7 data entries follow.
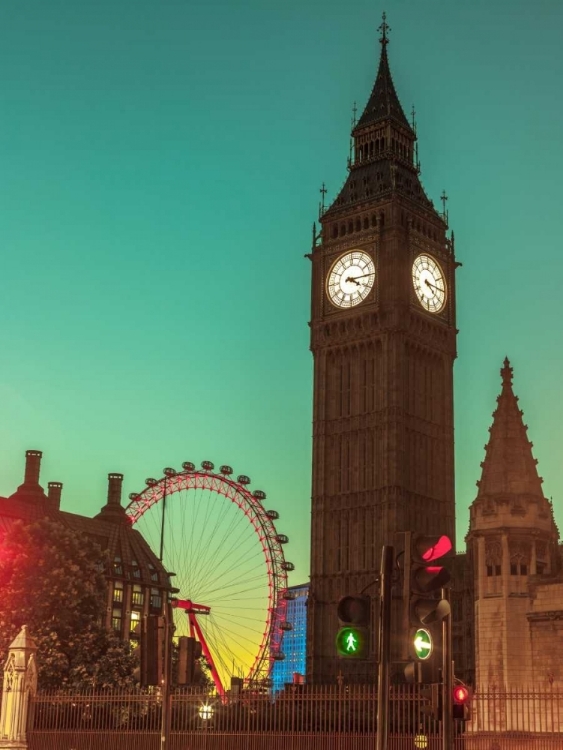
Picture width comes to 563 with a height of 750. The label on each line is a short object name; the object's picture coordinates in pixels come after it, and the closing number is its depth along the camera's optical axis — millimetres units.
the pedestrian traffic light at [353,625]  13492
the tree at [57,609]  46531
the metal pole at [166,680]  18798
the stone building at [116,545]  114812
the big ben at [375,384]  84750
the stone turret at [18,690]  31422
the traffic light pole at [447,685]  15345
